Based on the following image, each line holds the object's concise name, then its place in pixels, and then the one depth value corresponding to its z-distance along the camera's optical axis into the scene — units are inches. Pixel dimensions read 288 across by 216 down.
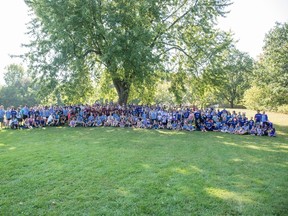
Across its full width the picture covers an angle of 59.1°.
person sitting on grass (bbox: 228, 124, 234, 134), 632.0
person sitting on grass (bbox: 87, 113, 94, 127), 710.7
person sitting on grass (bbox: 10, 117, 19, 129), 676.1
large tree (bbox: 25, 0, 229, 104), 672.4
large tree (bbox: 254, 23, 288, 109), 880.9
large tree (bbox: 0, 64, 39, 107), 2137.2
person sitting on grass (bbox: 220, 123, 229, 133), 644.1
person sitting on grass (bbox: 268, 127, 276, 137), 593.0
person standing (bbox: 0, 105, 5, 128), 718.4
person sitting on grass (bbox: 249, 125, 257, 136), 610.9
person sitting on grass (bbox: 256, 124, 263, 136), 602.9
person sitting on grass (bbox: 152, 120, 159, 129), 685.3
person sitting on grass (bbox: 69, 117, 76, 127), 703.7
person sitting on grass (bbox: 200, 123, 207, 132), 658.4
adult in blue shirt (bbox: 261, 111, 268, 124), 623.2
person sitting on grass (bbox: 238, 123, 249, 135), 615.5
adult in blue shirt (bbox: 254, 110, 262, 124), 636.1
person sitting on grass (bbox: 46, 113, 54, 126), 713.0
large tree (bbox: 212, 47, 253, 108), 2128.0
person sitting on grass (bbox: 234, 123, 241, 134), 625.1
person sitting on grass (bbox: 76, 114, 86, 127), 712.5
